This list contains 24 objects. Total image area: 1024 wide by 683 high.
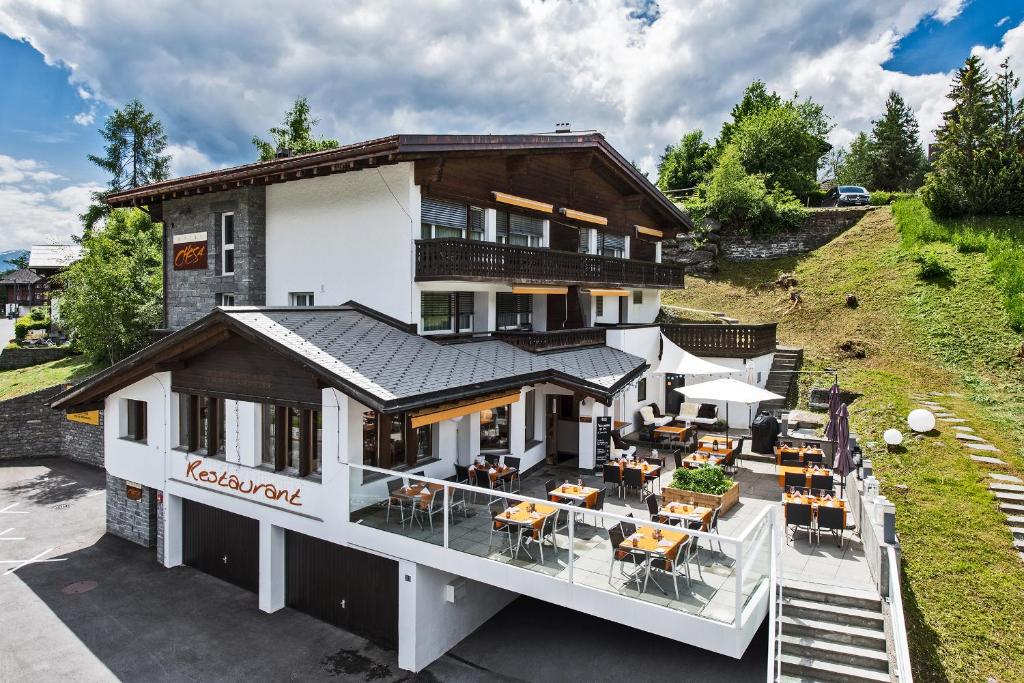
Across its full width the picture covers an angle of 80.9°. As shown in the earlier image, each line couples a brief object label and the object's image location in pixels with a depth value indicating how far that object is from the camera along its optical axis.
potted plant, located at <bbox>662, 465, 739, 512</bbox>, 12.81
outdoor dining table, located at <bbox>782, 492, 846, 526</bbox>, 11.88
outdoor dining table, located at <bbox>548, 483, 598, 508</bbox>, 12.16
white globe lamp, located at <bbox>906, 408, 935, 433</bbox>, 17.12
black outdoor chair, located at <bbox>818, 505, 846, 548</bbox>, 11.46
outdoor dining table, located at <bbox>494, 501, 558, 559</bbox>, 10.41
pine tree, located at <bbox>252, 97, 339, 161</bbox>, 52.25
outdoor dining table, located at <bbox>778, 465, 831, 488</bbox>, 13.88
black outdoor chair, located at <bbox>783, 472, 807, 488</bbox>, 13.93
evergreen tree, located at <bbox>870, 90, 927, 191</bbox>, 58.78
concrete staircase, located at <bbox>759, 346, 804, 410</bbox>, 24.71
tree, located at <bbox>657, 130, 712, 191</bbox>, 55.94
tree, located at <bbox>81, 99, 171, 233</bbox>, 44.62
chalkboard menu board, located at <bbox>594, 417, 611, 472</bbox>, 16.98
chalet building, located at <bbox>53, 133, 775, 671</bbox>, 11.60
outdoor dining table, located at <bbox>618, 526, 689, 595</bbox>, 9.13
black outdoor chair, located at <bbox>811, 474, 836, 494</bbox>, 13.72
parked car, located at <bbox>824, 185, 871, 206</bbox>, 46.75
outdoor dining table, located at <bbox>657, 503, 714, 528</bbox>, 10.66
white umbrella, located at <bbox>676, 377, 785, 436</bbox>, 17.11
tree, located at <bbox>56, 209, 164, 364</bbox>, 29.97
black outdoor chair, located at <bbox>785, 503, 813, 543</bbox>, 11.69
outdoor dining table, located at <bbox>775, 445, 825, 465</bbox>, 15.81
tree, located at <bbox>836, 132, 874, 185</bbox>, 64.00
